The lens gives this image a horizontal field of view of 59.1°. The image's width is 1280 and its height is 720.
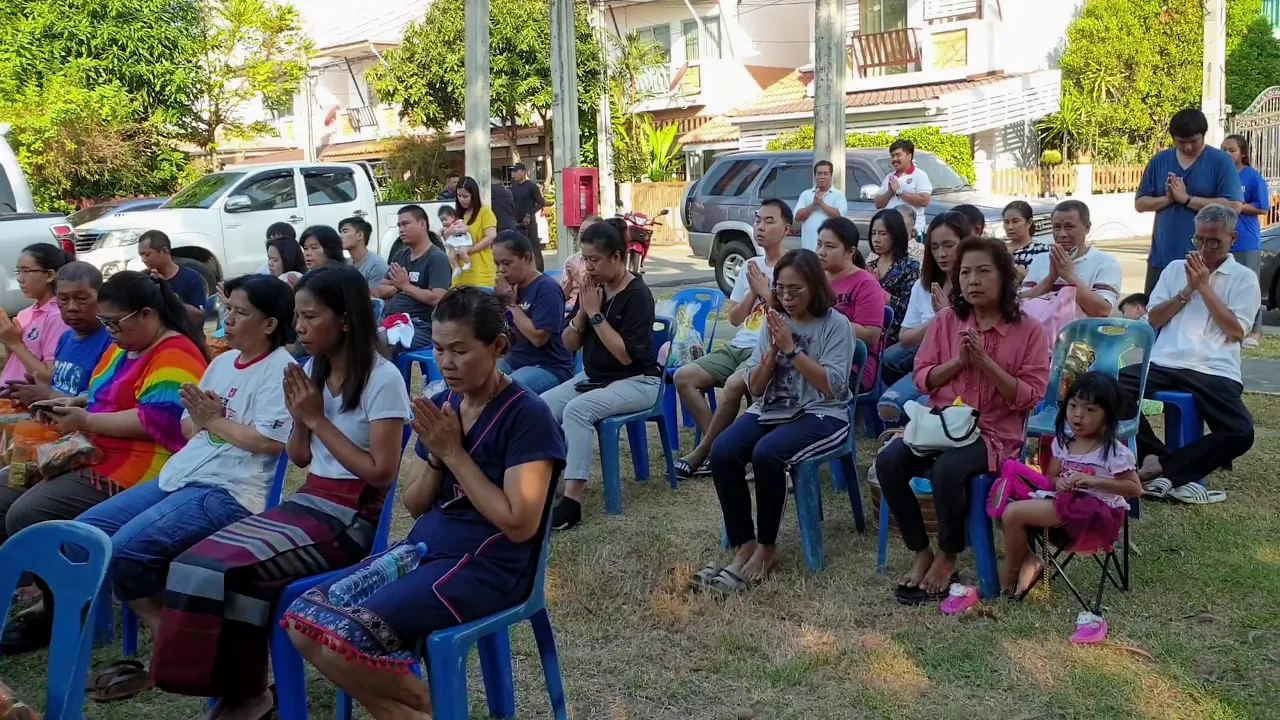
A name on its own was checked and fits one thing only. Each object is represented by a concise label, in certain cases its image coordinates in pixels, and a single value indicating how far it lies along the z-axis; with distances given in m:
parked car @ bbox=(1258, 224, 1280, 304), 11.27
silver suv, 13.88
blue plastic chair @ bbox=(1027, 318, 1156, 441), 5.02
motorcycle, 12.37
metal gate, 19.97
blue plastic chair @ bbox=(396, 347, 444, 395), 7.88
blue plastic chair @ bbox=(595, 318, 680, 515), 5.82
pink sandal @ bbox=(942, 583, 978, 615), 4.32
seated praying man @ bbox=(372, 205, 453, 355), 7.98
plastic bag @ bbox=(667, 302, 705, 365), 6.82
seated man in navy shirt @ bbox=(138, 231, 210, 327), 7.30
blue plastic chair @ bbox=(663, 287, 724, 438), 7.03
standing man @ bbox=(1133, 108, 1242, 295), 7.13
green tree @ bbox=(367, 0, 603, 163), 24.70
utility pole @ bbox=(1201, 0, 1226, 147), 17.20
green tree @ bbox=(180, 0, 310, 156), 25.00
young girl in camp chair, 4.11
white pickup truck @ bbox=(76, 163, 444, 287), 12.79
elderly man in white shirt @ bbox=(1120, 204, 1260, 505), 5.33
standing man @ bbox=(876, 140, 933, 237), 10.37
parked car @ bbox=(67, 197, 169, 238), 15.83
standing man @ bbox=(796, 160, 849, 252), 10.27
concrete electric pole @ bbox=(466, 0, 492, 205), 12.52
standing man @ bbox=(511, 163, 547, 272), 14.81
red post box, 13.58
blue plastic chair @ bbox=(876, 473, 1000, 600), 4.38
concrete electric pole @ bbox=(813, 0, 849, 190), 11.76
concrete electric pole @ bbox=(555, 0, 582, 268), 14.12
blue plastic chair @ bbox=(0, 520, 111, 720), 2.83
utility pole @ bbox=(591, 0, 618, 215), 24.28
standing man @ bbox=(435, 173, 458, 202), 15.33
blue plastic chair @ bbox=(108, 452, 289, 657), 3.96
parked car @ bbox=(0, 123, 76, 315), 9.42
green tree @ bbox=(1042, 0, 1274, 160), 24.31
